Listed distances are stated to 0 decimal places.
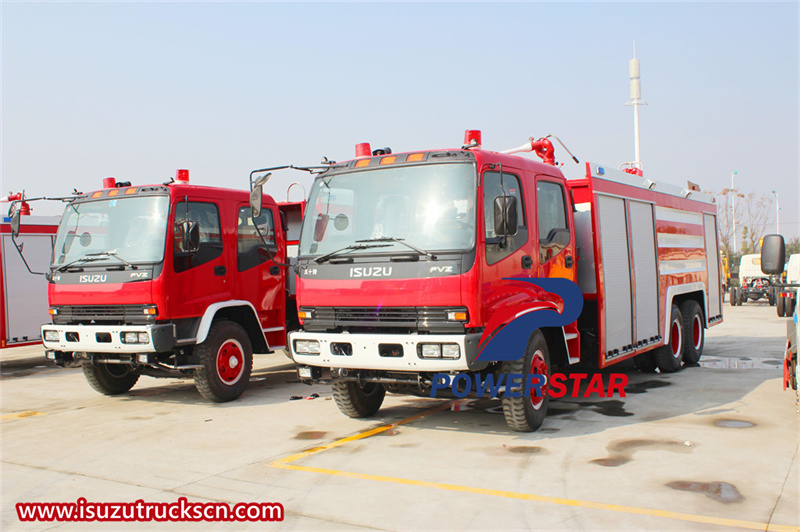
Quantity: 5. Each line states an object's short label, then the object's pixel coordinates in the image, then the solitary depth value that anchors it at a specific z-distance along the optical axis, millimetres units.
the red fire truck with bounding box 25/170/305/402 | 8359
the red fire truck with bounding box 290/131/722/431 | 6184
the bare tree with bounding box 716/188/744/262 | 50562
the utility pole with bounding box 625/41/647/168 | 32812
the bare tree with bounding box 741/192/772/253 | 52512
